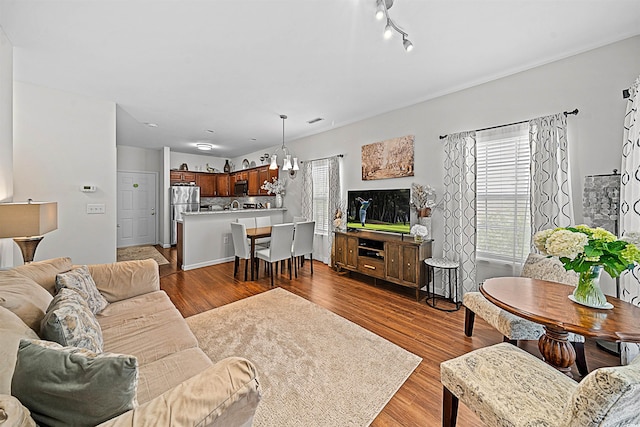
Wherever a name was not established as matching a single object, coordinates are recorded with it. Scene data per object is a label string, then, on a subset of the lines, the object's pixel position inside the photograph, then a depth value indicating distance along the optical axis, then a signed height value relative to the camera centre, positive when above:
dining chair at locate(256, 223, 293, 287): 4.12 -0.61
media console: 3.41 -0.69
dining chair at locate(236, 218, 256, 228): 5.22 -0.28
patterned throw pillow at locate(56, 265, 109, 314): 1.71 -0.55
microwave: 7.39 +0.57
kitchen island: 4.85 -0.61
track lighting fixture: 1.74 +1.36
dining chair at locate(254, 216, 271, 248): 5.04 -0.35
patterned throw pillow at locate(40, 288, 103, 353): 1.14 -0.55
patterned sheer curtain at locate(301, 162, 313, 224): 5.49 +0.38
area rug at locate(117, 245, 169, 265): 5.58 -1.09
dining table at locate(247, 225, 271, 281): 4.27 -0.47
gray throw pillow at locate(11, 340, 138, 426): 0.79 -0.55
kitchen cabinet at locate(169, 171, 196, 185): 7.16 +0.85
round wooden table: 1.34 -0.59
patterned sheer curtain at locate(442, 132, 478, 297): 3.16 +0.09
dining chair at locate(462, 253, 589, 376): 1.96 -0.85
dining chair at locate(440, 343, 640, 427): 0.86 -0.83
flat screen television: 3.82 -0.02
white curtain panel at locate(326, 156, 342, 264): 4.87 +0.38
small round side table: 3.15 -0.86
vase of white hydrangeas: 1.44 -0.25
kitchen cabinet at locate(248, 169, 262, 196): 6.92 +0.66
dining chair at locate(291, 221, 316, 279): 4.46 -0.55
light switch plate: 3.57 -0.03
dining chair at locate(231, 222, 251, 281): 4.21 -0.60
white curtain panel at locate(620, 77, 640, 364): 2.04 +0.16
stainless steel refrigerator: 6.88 +0.16
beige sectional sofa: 0.82 -0.63
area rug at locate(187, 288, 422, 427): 1.64 -1.24
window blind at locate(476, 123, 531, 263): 2.81 +0.18
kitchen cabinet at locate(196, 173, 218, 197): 7.69 +0.71
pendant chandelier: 4.58 +0.80
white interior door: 6.71 -0.07
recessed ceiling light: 6.33 +1.51
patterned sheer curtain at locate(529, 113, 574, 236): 2.52 +0.35
